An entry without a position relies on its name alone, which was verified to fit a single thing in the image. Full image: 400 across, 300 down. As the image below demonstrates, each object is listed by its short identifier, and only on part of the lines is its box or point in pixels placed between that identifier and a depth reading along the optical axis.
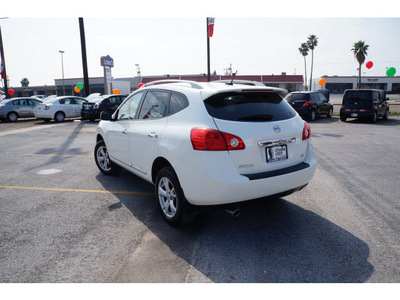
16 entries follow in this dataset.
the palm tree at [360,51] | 57.38
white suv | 3.22
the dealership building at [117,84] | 55.93
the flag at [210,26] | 20.69
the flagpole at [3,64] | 28.75
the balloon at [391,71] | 24.52
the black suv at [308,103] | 17.08
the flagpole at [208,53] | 21.92
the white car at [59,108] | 17.66
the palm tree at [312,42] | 69.06
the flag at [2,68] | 29.15
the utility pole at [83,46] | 21.27
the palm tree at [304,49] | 72.41
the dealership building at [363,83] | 77.06
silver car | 18.97
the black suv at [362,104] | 15.96
